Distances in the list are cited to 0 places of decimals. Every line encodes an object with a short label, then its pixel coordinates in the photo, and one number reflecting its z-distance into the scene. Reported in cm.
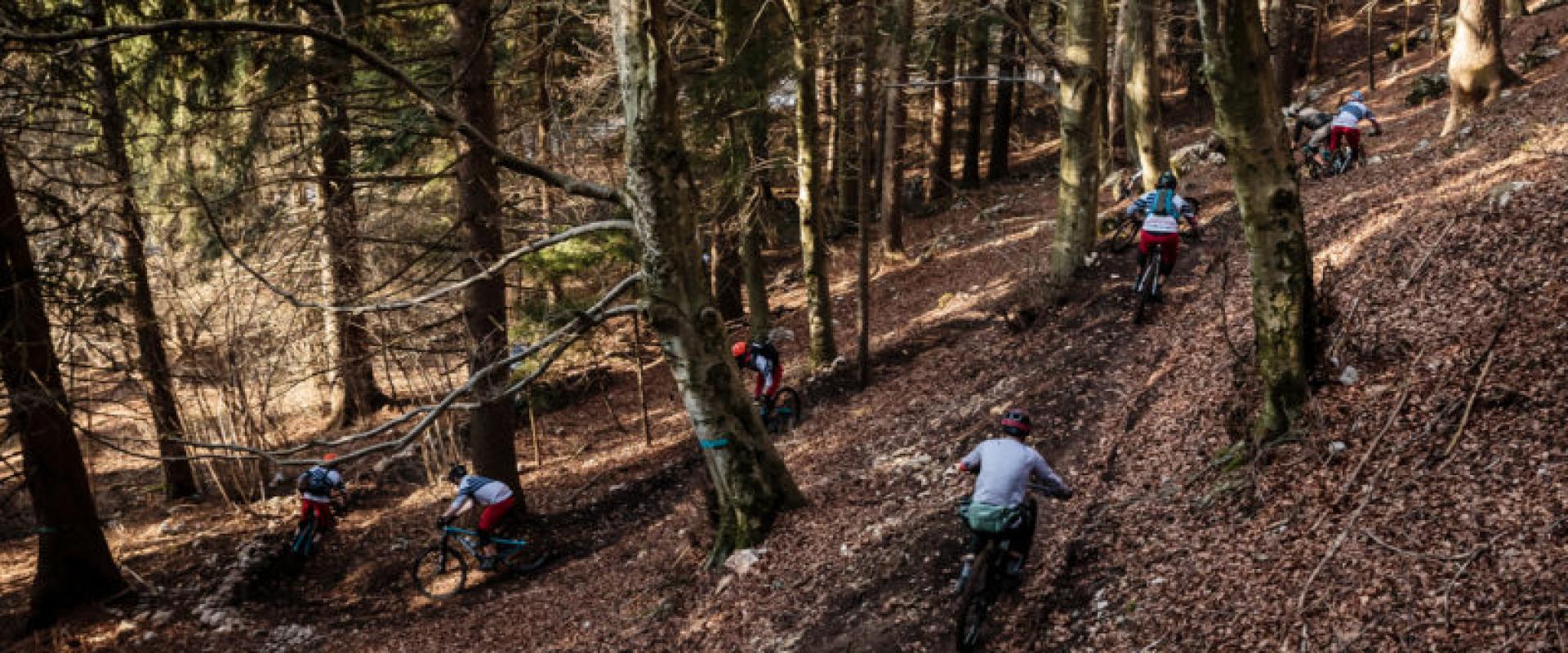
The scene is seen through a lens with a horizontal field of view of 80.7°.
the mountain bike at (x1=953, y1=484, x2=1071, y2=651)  654
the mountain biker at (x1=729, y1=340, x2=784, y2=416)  1321
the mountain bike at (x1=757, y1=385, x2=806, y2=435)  1391
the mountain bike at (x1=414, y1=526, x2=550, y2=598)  1176
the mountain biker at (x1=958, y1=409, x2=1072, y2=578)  661
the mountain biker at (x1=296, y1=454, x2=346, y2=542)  1289
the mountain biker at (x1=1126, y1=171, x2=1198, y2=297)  1170
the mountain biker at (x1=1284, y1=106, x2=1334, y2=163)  1568
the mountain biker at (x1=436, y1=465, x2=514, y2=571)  1161
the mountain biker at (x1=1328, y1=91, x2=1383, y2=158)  1482
